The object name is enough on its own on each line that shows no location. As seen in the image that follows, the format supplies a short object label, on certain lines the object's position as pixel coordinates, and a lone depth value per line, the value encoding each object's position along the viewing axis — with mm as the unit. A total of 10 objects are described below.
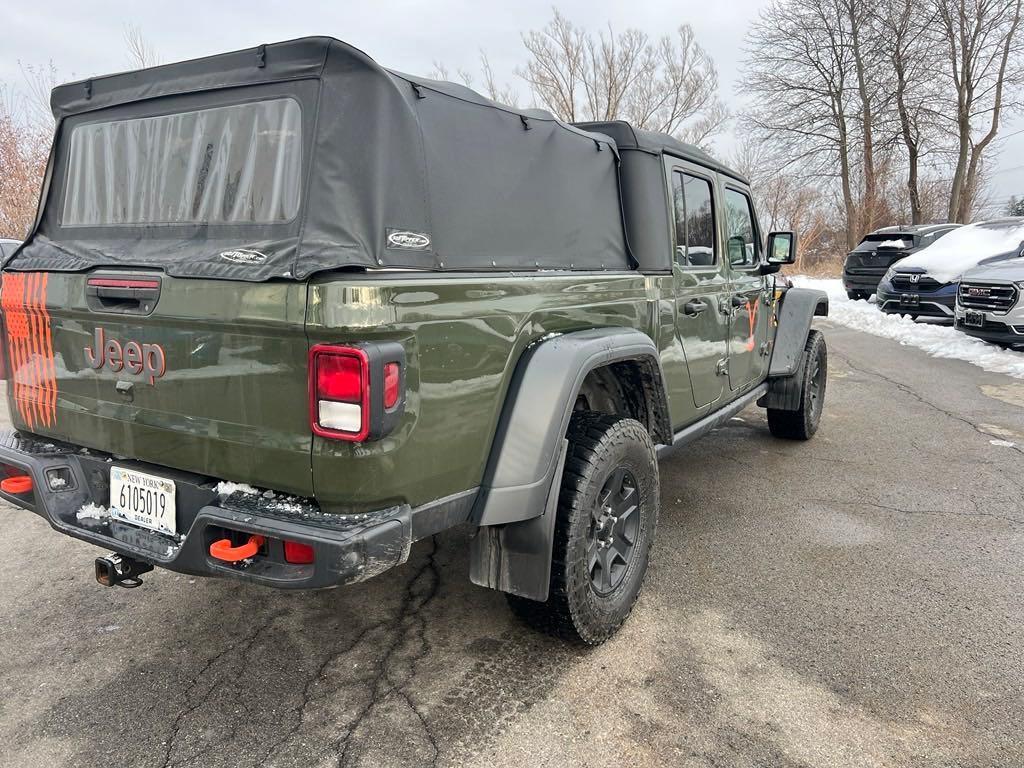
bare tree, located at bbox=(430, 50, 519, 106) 22266
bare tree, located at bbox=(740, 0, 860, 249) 26375
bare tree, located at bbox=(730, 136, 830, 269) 28734
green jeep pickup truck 2023
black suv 14602
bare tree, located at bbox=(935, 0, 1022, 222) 23406
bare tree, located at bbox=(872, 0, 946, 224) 24188
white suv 8867
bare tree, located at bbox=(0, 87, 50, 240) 14383
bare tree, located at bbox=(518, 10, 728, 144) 24219
